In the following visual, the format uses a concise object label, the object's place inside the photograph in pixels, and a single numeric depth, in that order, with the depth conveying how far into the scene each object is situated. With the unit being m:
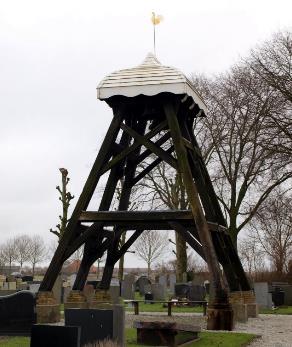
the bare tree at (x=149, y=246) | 74.14
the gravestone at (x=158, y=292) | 25.33
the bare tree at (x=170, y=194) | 29.61
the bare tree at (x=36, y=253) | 86.62
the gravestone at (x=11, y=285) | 29.75
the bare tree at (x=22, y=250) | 86.12
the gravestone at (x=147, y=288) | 28.67
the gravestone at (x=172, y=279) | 33.72
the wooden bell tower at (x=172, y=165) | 13.40
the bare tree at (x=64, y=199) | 28.52
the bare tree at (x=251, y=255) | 50.48
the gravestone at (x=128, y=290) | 25.83
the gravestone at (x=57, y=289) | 17.76
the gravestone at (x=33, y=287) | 23.73
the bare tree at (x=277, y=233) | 23.25
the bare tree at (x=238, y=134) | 23.44
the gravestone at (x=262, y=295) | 22.88
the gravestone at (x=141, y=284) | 33.03
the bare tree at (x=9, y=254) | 85.25
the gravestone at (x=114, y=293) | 17.73
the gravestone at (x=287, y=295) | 25.31
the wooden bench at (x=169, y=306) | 17.21
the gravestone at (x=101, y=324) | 9.20
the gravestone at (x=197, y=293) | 22.22
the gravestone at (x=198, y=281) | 27.28
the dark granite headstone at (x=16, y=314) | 12.35
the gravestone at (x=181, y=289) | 24.30
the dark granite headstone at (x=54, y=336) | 7.31
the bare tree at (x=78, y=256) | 72.17
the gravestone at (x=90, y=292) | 17.76
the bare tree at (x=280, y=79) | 19.92
